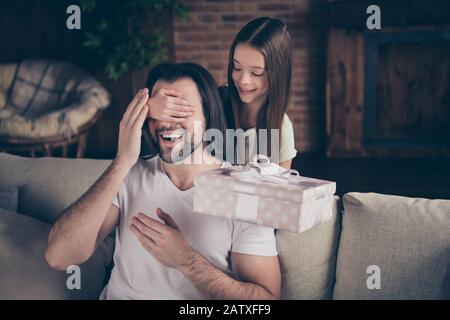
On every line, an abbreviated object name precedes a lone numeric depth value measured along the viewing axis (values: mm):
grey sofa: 1131
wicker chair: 2684
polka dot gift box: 972
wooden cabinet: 3385
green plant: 3127
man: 1112
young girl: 1178
